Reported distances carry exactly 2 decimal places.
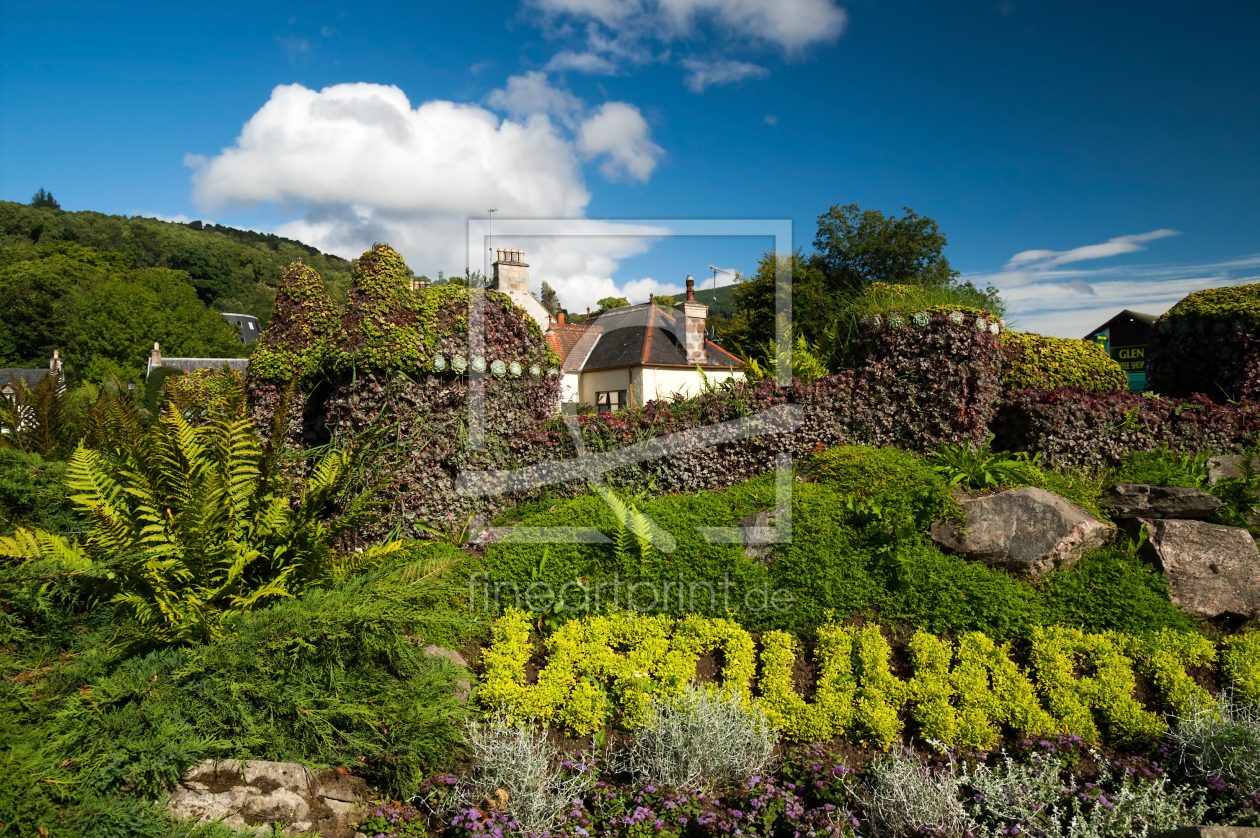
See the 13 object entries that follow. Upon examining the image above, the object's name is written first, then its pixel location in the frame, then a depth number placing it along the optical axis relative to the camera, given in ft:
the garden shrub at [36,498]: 11.31
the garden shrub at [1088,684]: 12.96
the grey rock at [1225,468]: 20.51
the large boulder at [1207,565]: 15.61
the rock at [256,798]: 8.47
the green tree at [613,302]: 159.01
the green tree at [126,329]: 147.13
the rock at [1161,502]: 17.66
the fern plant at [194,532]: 9.37
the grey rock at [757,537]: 16.99
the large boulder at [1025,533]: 16.39
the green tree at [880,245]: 74.49
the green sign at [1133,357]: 39.87
